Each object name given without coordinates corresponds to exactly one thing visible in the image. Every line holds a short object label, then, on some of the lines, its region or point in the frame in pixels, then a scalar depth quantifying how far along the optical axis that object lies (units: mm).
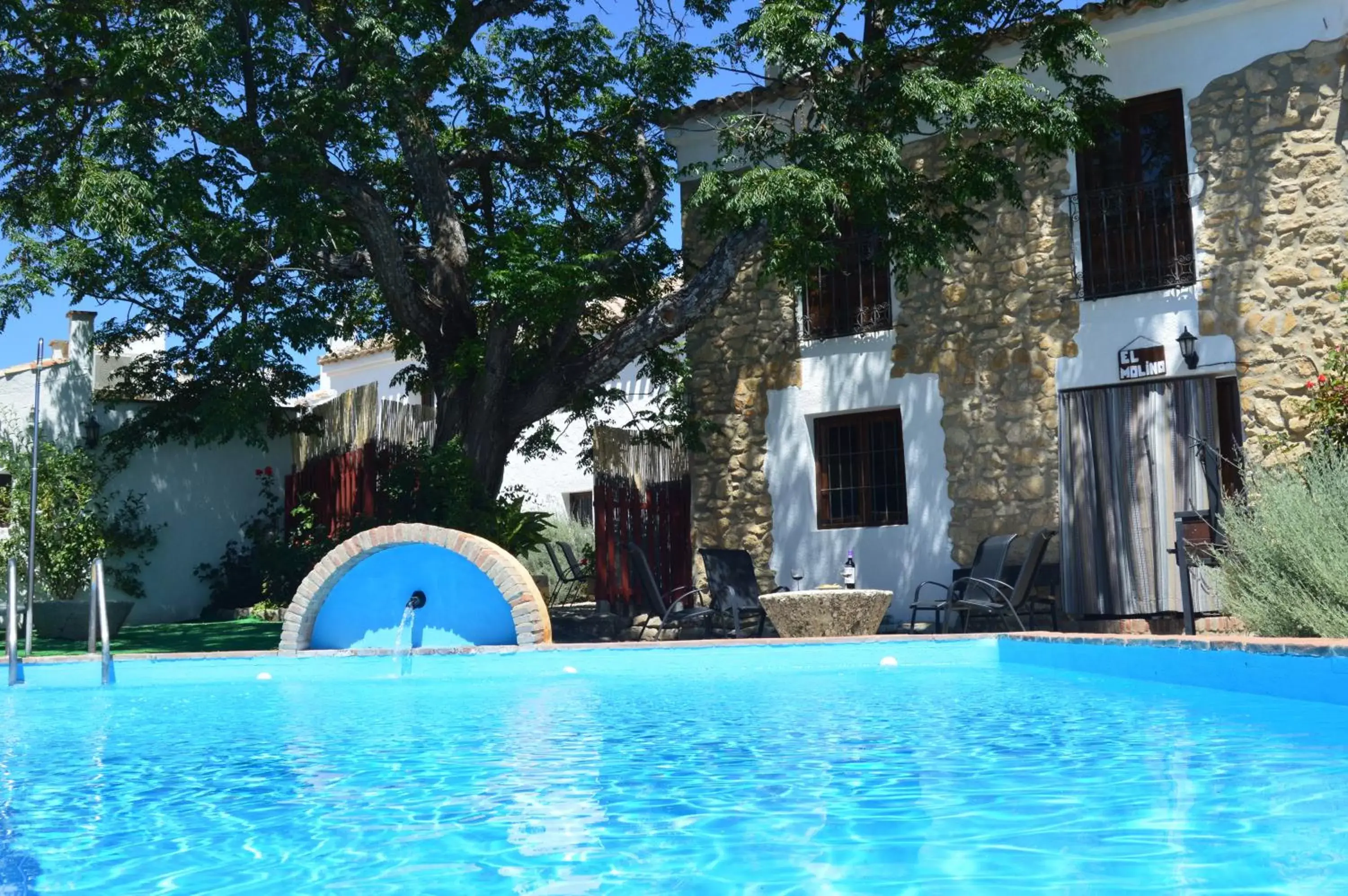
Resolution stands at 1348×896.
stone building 10812
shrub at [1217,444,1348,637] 6609
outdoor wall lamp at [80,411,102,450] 14961
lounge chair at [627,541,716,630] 10648
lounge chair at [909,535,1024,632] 10242
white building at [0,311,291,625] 15008
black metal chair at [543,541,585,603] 14945
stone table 10047
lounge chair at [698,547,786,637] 11070
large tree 10492
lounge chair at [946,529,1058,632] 9523
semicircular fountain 9586
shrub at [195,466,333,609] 15125
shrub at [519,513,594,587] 16891
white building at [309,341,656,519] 22844
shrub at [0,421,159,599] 14219
